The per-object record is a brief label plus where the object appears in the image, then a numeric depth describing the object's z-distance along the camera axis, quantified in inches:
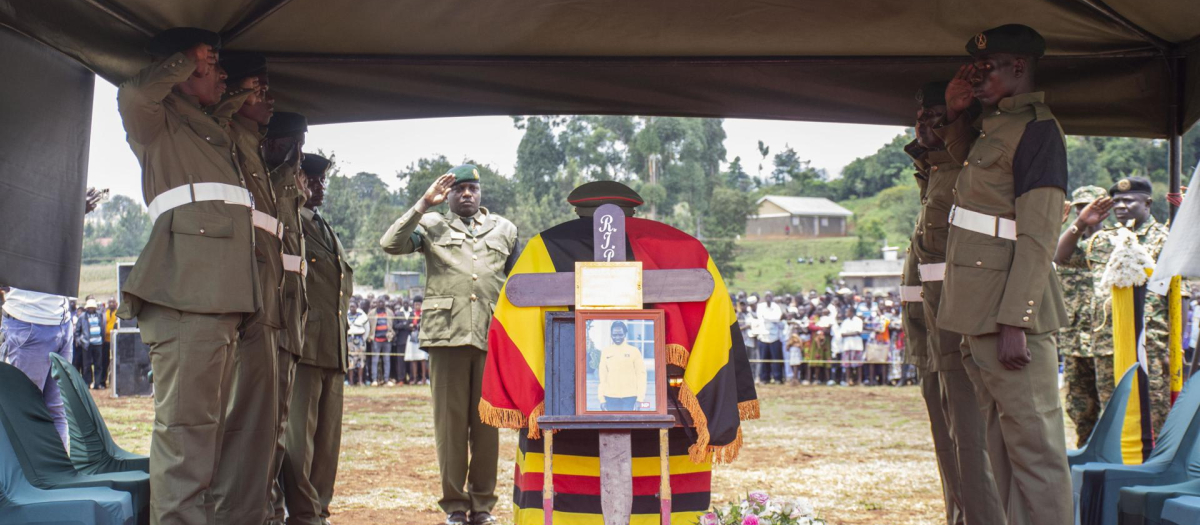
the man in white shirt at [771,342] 848.9
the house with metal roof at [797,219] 2696.9
